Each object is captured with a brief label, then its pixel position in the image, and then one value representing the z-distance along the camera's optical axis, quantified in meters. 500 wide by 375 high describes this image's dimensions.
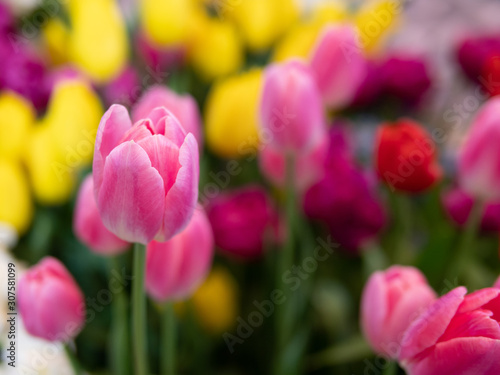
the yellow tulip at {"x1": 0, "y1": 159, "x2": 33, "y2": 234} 0.90
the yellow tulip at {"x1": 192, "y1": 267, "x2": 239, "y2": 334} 0.93
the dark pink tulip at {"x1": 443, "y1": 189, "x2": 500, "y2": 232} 0.90
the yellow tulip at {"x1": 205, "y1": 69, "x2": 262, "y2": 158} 0.94
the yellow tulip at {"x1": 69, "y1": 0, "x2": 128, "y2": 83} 1.05
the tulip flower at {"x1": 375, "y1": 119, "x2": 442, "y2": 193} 0.82
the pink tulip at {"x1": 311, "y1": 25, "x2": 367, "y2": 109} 0.82
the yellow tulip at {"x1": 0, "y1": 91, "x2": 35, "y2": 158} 0.92
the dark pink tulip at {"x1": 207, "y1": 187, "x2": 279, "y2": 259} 0.91
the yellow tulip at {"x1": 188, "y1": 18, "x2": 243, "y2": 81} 1.13
